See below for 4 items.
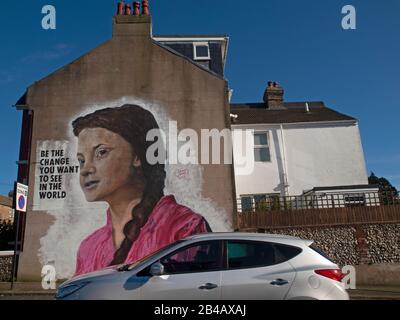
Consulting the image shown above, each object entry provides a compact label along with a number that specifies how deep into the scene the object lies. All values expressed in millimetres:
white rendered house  20609
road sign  13214
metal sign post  13125
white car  5004
